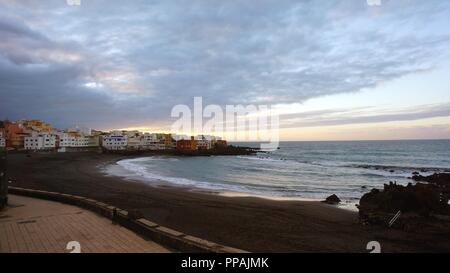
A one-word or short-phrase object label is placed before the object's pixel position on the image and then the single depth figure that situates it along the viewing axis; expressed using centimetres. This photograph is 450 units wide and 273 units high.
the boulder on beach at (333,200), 1673
